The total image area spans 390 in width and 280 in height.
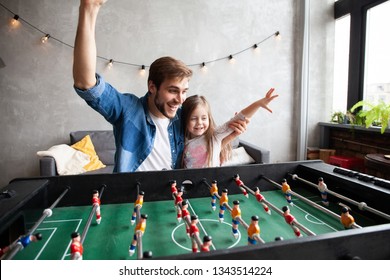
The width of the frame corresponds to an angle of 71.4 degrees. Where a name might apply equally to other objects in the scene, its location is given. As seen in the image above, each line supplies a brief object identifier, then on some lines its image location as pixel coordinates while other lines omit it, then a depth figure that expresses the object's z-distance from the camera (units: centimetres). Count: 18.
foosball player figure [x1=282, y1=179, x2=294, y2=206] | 113
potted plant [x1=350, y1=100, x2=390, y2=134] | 278
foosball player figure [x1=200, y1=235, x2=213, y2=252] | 65
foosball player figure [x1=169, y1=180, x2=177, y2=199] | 111
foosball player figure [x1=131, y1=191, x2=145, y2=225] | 95
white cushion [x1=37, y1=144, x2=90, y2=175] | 287
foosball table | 62
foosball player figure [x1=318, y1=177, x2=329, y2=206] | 110
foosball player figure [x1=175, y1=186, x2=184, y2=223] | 98
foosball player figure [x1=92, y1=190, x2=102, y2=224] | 97
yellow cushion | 312
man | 133
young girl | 165
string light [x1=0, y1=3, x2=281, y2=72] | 332
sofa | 329
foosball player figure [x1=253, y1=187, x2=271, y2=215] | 102
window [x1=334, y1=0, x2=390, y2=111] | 338
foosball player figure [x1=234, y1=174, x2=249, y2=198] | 118
